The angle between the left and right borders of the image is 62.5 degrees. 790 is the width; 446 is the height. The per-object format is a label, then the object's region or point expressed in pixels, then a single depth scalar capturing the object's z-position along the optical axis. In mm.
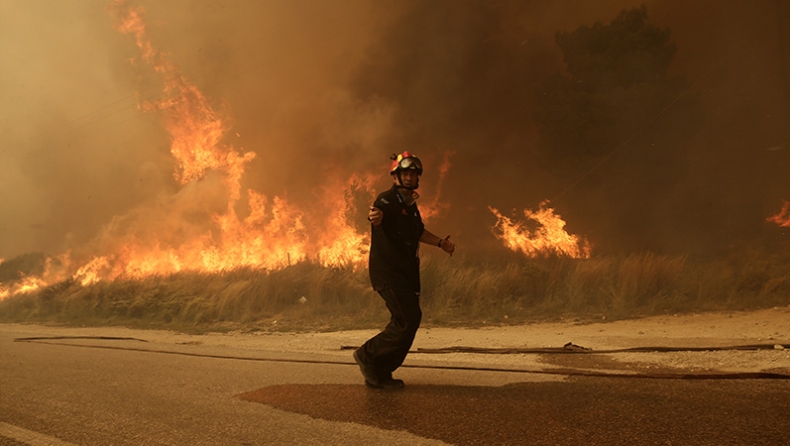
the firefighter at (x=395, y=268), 5074
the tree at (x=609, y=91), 19172
